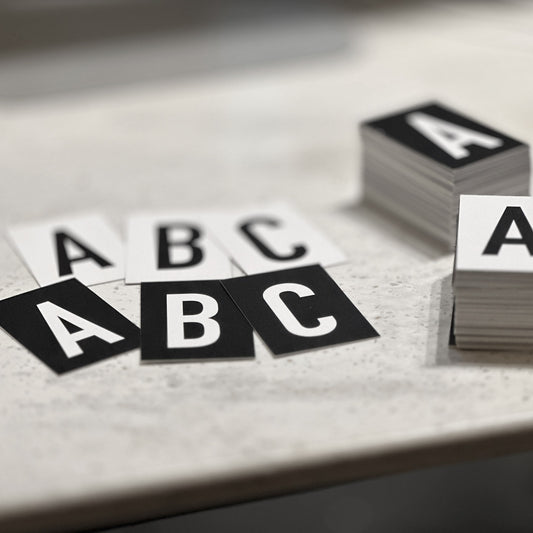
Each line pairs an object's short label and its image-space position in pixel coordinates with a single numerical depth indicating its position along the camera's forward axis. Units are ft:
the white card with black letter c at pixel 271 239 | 3.79
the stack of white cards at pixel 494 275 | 3.40
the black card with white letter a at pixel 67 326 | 3.54
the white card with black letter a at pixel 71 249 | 3.78
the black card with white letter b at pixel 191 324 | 3.52
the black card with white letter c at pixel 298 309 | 3.55
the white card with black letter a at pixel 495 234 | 3.40
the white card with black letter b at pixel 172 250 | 3.75
